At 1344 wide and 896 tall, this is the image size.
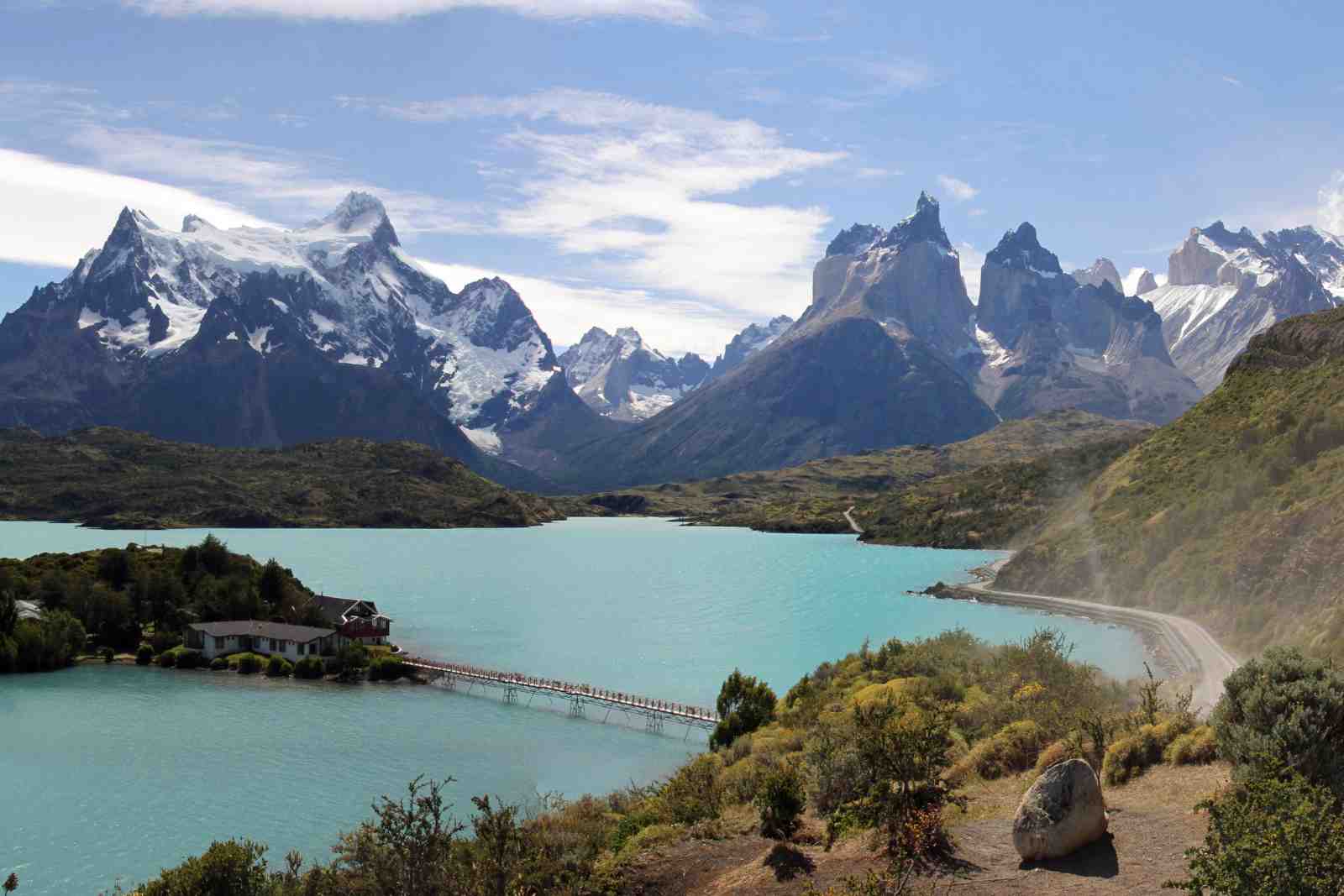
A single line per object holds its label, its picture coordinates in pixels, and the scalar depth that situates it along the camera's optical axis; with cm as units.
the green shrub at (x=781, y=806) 2489
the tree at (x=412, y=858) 2167
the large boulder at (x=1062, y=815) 2036
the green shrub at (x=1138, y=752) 2514
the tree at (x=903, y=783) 2162
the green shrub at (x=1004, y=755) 2820
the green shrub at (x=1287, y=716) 2091
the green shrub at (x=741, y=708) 5188
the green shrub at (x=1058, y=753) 2625
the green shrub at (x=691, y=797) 2930
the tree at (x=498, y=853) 2120
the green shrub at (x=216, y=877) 2727
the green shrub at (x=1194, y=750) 2481
